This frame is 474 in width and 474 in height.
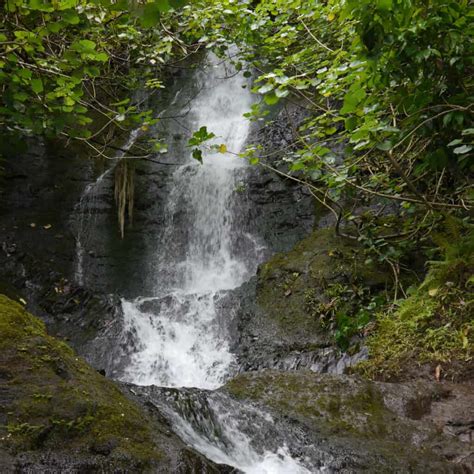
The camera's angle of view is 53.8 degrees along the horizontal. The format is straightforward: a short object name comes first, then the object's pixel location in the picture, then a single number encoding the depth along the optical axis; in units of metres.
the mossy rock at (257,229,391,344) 6.13
